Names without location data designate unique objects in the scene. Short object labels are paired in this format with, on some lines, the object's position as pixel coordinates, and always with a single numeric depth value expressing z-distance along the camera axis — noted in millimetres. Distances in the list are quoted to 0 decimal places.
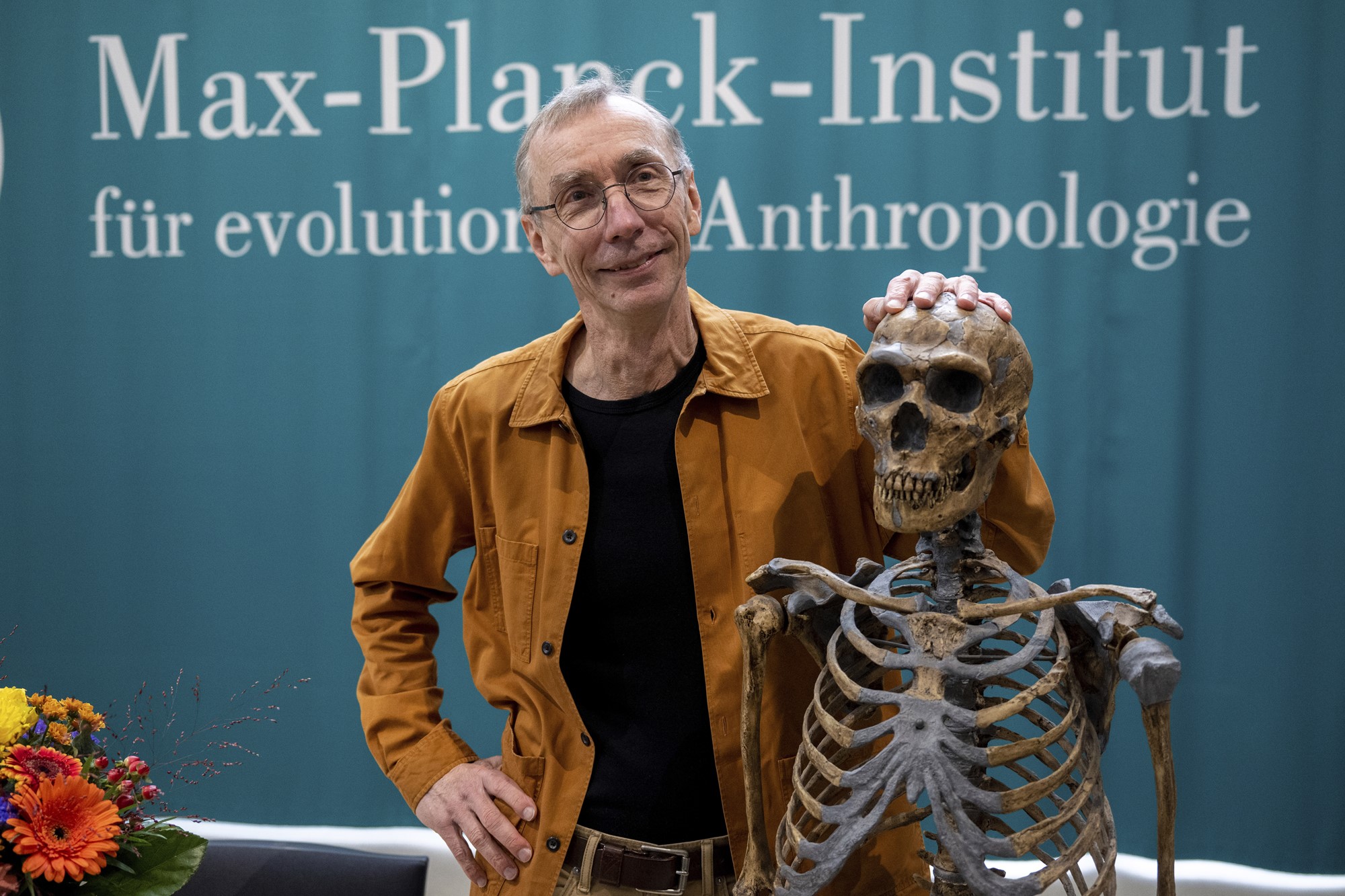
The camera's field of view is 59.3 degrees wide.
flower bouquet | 1235
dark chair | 2143
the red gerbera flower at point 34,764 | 1261
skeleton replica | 1155
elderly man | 1582
